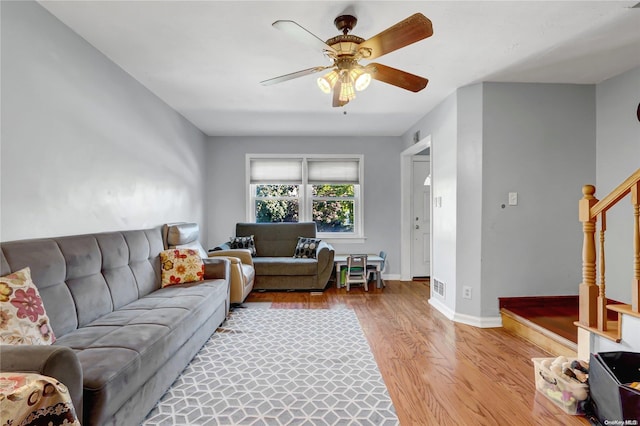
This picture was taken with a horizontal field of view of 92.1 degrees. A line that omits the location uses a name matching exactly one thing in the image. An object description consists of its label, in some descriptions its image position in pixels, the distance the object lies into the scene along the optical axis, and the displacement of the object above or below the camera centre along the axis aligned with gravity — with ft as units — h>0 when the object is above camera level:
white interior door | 17.74 -0.34
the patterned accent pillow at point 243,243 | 16.01 -1.56
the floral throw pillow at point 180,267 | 9.94 -1.78
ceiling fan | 5.45 +3.24
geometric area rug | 5.92 -3.86
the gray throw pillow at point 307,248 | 15.80 -1.79
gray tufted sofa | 4.33 -2.30
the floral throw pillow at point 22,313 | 4.63 -1.62
